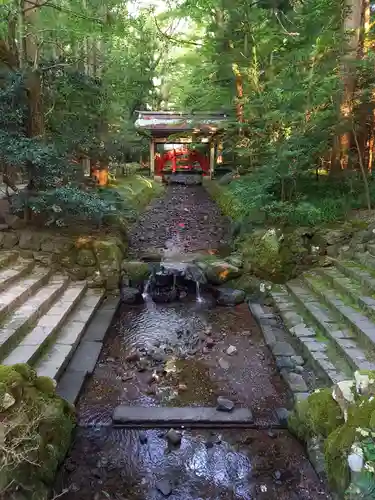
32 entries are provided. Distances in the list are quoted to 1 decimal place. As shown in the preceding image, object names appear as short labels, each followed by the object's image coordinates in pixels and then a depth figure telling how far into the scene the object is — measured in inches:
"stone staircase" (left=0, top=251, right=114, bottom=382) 206.7
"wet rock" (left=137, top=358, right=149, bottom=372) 234.1
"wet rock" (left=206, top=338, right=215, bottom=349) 264.6
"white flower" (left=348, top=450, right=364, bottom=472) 118.2
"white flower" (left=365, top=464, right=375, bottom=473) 114.6
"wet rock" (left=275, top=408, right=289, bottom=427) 187.6
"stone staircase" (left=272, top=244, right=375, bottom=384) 211.5
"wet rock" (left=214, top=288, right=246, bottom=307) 336.5
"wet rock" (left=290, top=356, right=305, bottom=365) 233.3
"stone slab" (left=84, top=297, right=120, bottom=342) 263.6
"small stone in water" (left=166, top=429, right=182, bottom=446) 174.6
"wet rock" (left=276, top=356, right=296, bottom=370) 229.9
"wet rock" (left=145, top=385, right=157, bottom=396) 211.5
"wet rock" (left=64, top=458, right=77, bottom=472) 158.7
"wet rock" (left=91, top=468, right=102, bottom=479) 156.5
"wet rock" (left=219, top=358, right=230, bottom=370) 239.3
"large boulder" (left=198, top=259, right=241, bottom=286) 364.2
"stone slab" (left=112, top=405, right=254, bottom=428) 187.2
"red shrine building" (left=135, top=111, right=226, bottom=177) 814.5
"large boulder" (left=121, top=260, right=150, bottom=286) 362.0
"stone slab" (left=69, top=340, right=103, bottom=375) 225.7
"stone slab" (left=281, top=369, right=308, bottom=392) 208.2
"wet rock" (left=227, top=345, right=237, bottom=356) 255.3
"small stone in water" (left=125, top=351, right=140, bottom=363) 243.8
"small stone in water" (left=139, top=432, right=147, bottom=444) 176.6
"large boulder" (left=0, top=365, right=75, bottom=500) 124.8
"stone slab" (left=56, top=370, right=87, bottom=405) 198.2
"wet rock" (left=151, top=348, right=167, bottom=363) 244.8
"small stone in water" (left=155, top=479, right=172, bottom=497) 148.3
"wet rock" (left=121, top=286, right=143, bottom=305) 335.0
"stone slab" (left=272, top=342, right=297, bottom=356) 245.0
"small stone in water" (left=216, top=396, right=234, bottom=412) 195.5
